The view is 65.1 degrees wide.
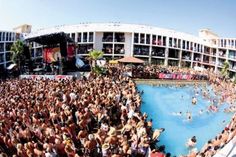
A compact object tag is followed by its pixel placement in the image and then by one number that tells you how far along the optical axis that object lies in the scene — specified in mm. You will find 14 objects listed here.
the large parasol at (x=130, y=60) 22824
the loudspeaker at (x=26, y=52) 22307
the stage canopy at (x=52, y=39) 17163
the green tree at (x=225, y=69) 29199
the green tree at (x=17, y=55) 25934
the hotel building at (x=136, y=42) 31049
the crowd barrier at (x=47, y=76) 15842
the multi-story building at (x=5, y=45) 31287
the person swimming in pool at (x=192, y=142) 5844
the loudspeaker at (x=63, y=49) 18198
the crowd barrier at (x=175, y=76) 21593
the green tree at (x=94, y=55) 22364
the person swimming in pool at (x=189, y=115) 12561
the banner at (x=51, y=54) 18198
